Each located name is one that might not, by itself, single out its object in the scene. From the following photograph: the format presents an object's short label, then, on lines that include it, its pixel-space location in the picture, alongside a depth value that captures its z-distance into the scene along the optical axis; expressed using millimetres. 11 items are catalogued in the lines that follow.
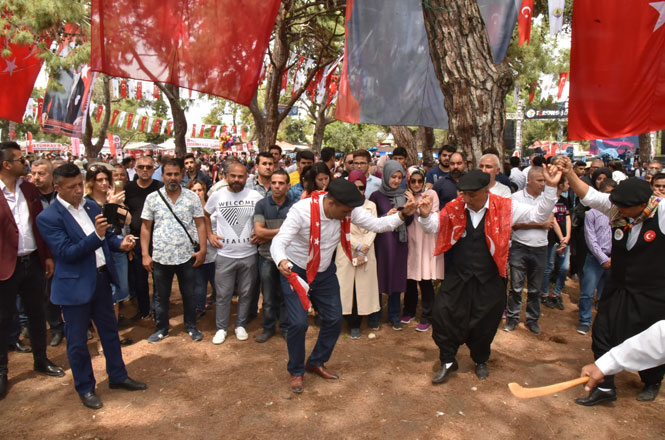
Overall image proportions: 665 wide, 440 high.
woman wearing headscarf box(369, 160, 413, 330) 5273
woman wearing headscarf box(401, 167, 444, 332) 5107
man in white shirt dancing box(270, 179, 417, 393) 3643
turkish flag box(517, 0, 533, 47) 9783
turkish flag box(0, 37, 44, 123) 9165
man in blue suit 3457
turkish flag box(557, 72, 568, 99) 19934
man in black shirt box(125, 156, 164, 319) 5480
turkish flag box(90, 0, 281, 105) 5777
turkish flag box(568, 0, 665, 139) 5223
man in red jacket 3812
